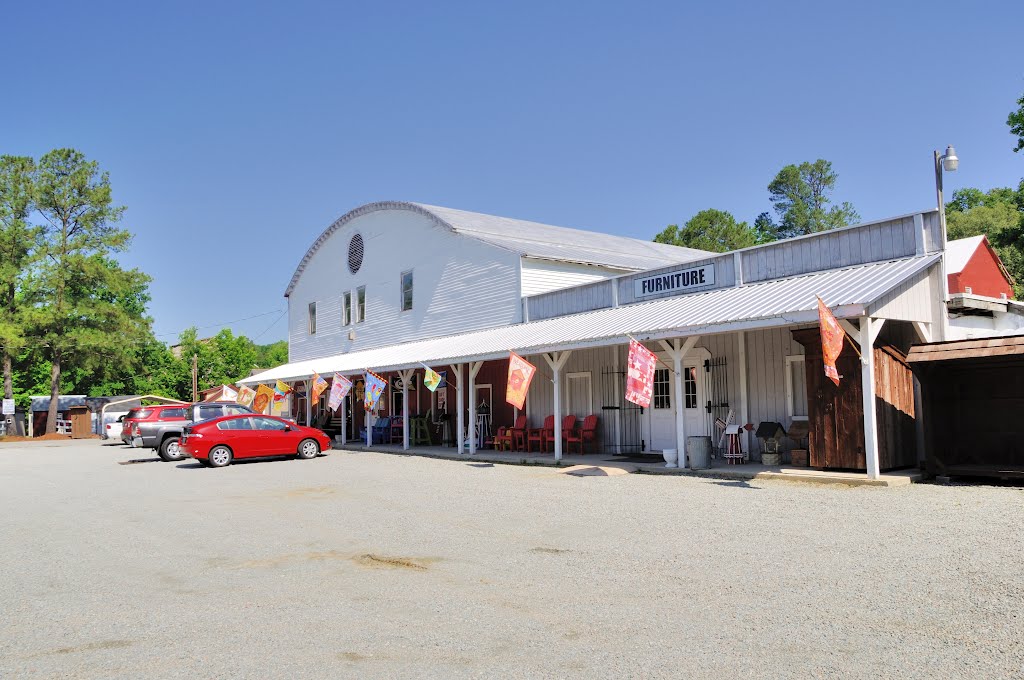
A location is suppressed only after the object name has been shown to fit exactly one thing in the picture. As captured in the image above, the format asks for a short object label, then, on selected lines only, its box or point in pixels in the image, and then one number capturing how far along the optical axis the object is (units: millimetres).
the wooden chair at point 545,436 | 21047
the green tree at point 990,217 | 44031
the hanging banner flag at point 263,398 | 32656
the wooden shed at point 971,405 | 12391
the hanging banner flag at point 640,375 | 14836
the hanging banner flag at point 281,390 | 30581
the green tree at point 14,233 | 47500
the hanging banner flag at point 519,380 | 17453
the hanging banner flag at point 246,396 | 35375
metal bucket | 15422
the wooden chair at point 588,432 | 20297
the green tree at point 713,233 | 60344
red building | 24984
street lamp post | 13859
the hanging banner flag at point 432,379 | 20734
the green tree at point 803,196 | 64500
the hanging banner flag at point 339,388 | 25094
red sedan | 20125
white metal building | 14109
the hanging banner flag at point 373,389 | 23319
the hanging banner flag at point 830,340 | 11727
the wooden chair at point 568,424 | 20688
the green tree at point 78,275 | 47531
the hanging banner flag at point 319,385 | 28688
